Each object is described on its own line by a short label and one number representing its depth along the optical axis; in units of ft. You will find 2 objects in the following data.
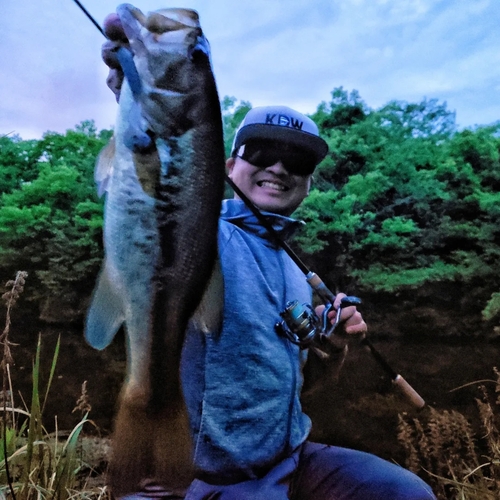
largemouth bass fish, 2.17
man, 3.11
